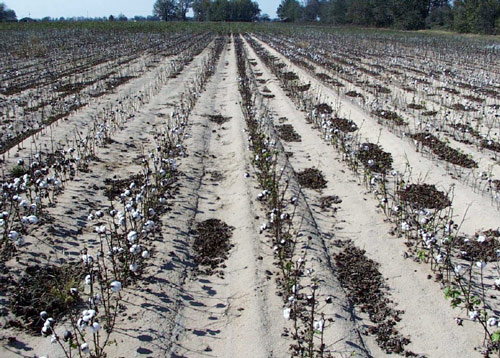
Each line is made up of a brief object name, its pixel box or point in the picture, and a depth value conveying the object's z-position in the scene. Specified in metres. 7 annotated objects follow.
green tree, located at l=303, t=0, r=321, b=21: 132.41
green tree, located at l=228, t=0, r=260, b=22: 109.88
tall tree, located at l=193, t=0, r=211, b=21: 112.74
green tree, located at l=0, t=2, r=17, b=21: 74.35
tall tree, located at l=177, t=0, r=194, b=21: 125.28
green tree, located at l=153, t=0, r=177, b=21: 120.38
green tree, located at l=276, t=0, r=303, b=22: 124.06
